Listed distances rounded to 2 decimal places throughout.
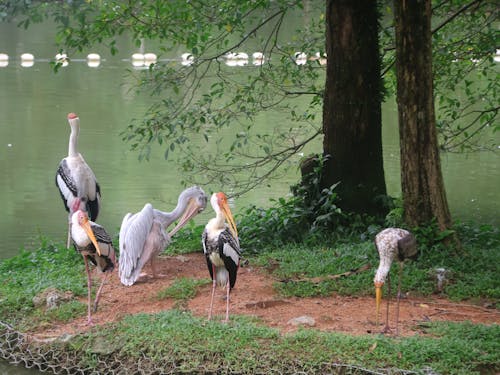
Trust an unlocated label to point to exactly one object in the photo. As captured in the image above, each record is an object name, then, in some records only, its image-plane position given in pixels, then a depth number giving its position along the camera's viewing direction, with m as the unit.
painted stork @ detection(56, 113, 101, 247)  17.31
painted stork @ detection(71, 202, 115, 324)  12.72
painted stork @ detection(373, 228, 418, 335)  11.70
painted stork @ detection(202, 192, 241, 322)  12.16
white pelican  13.91
